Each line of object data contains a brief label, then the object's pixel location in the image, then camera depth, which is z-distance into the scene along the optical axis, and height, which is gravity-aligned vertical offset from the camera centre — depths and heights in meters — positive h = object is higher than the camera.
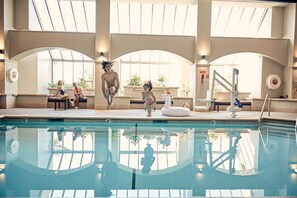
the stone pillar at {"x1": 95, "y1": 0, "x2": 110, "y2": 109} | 10.51 +2.74
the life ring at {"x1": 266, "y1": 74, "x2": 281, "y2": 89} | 11.41 +0.66
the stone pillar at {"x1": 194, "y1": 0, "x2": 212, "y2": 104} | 10.71 +2.24
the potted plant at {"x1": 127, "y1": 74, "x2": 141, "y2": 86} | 12.25 +0.57
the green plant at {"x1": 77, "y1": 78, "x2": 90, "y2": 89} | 14.38 +0.48
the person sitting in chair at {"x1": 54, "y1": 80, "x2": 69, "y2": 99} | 10.20 +0.01
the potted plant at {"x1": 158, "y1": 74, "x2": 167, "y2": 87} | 13.33 +0.70
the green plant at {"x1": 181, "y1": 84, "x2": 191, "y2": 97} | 13.82 +0.01
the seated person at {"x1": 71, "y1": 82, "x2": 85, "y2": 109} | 10.74 -0.11
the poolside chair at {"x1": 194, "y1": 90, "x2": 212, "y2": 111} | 8.06 -0.22
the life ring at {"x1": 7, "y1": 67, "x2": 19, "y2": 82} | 10.28 +0.73
